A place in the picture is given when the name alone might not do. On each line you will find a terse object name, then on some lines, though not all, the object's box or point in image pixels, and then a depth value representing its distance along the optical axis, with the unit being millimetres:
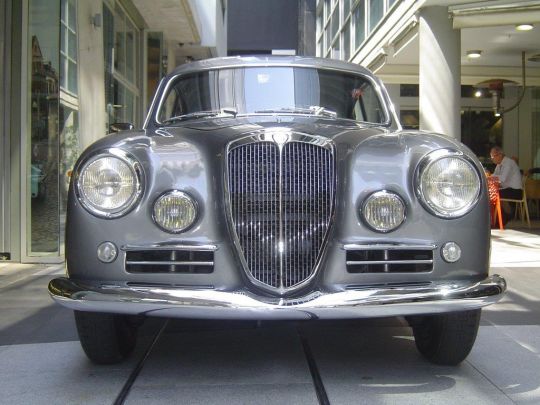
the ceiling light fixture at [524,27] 9938
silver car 2930
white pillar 9859
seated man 11797
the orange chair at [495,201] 10883
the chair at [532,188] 13570
